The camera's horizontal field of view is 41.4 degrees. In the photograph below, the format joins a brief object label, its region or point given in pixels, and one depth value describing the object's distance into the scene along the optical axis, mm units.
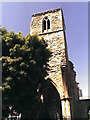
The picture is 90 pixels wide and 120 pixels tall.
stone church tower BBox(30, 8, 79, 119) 12941
